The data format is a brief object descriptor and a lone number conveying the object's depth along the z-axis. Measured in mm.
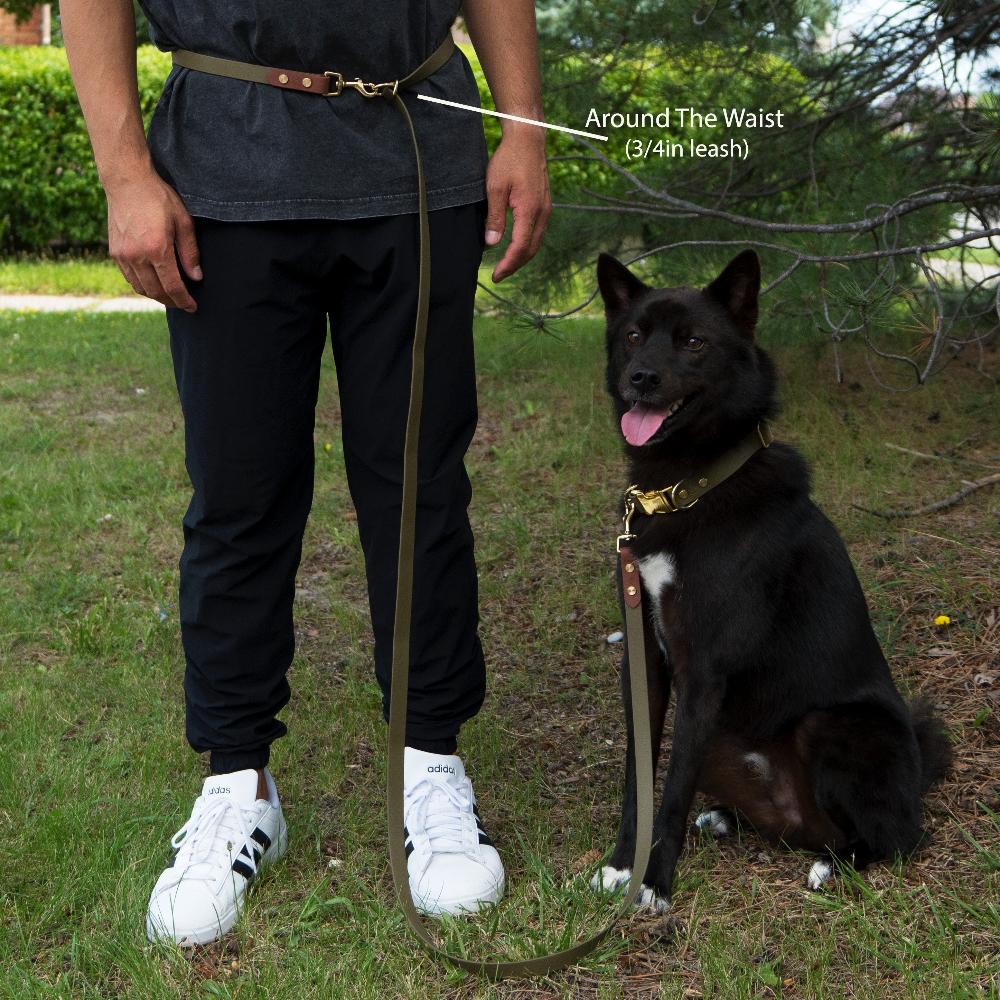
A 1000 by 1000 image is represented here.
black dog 2281
